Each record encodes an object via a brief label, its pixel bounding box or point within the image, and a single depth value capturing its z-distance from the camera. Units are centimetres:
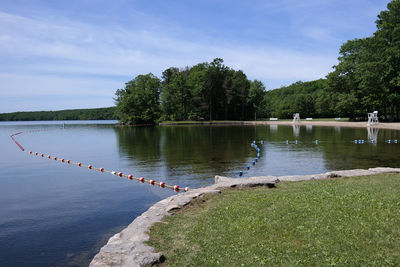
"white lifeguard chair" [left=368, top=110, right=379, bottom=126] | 5084
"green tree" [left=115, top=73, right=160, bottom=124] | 9731
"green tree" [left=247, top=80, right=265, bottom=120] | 9581
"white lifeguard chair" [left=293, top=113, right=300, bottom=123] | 7319
